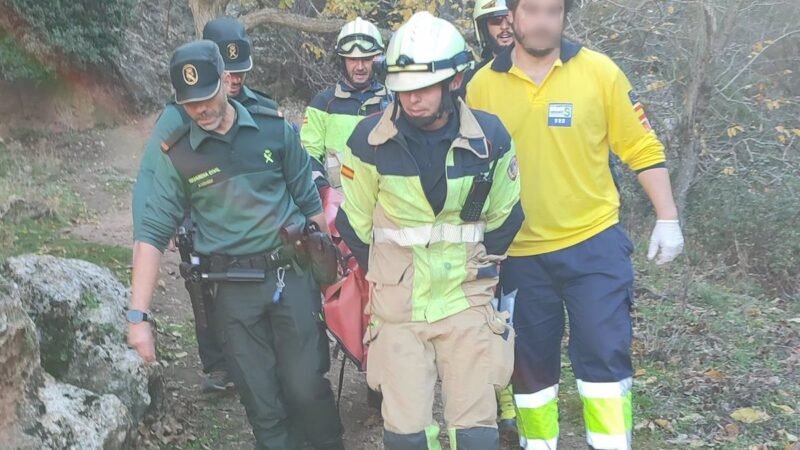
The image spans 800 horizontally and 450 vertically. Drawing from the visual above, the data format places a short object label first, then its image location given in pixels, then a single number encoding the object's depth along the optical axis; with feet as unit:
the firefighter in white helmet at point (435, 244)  10.82
